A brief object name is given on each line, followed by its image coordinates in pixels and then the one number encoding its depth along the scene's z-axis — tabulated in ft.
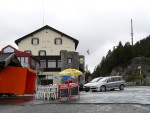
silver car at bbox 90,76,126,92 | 73.69
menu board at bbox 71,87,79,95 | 44.87
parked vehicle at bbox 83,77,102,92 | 76.33
